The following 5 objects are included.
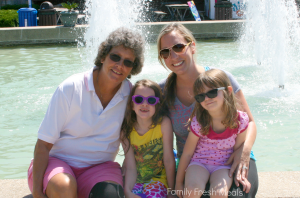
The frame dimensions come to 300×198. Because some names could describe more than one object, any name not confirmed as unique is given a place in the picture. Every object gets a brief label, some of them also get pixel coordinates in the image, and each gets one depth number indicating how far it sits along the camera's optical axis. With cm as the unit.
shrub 1319
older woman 224
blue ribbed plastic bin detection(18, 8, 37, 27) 1353
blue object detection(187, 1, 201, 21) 1336
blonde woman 261
